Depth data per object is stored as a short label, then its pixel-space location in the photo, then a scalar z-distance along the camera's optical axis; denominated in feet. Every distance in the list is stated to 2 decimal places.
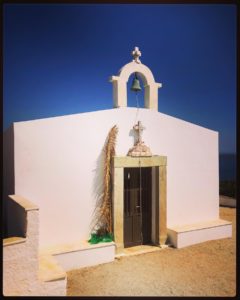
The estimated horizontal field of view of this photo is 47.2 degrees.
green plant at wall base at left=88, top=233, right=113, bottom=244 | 21.43
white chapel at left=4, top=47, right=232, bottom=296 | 20.26
